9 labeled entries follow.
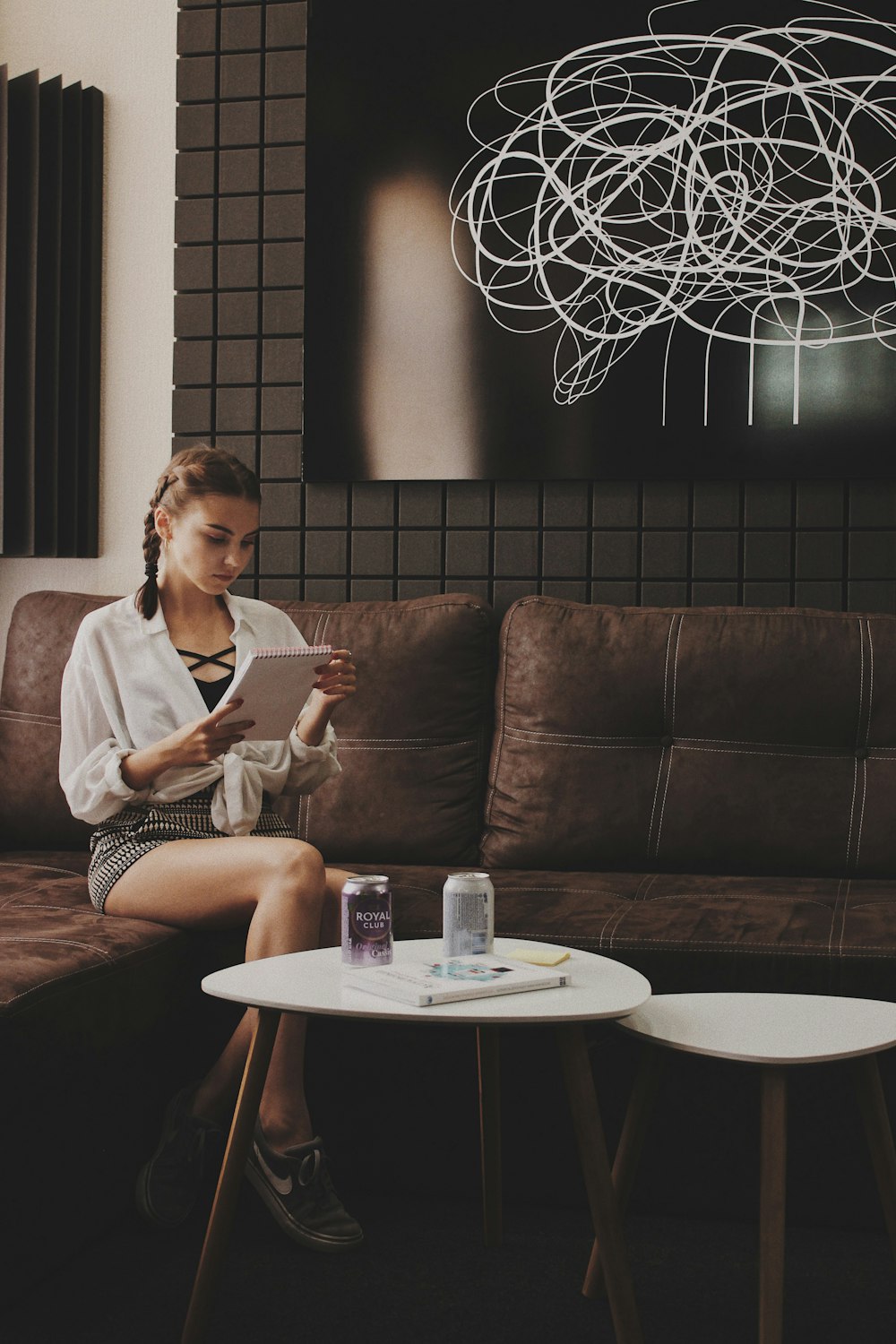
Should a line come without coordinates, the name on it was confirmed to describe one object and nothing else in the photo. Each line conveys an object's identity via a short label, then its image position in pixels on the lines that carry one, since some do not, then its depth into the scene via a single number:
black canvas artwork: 2.99
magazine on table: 1.58
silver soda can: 1.81
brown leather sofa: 2.29
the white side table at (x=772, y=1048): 1.55
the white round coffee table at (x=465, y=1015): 1.54
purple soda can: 1.75
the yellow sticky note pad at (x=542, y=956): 1.79
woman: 1.96
